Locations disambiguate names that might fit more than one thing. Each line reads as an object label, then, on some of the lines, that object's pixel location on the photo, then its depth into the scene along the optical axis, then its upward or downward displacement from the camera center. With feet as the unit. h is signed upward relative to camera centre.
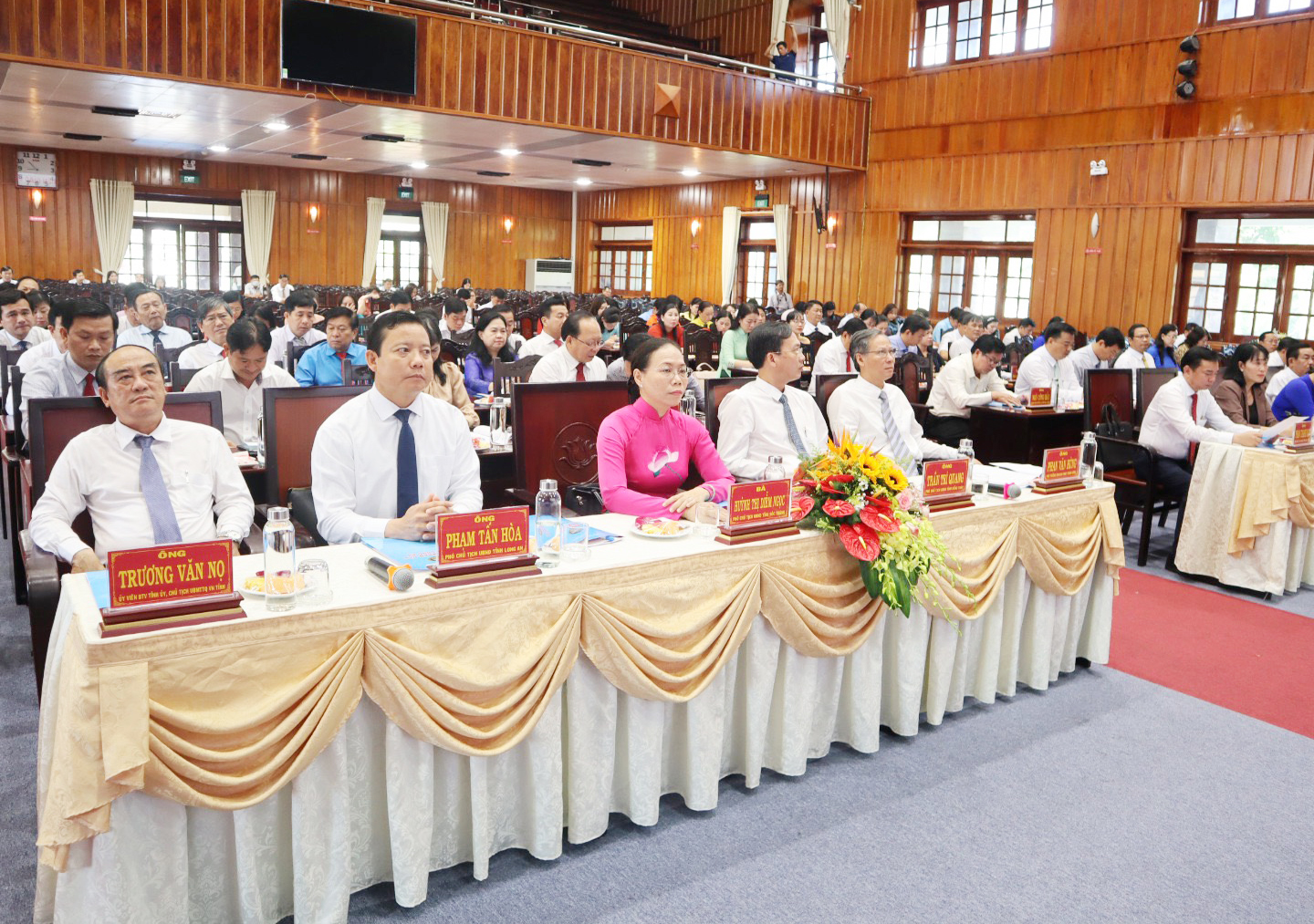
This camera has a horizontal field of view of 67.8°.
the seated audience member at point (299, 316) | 19.56 -0.37
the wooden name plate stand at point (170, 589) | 5.98 -1.85
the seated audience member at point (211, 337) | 16.58 -0.74
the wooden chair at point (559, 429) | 12.37 -1.55
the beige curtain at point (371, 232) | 59.82 +4.17
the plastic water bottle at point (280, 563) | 6.57 -1.90
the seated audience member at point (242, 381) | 13.24 -1.20
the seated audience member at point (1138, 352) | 26.02 -0.55
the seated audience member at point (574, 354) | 16.01 -0.75
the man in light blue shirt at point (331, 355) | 16.83 -0.98
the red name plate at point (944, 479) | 10.15 -1.61
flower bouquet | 8.87 -1.77
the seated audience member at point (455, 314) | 23.59 -0.24
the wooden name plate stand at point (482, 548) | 7.10 -1.80
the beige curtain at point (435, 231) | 61.62 +4.50
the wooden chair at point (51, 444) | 8.00 -1.51
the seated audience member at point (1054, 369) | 23.39 -1.00
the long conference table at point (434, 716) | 5.92 -2.97
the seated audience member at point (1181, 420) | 17.33 -1.51
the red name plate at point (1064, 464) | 11.39 -1.58
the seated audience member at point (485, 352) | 19.02 -0.93
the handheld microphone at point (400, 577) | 6.87 -1.93
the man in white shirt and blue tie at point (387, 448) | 8.71 -1.33
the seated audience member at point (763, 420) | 12.61 -1.35
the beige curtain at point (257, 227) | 55.52 +3.84
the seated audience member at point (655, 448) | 10.10 -1.47
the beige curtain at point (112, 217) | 51.85 +3.79
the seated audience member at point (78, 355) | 12.71 -0.88
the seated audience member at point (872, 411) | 13.91 -1.28
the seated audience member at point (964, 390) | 22.00 -1.49
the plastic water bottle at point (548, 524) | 7.80 -1.78
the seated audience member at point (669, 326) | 29.01 -0.39
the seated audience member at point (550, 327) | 20.29 -0.40
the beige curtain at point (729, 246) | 52.06 +3.64
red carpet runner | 12.01 -4.32
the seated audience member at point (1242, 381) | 19.67 -0.92
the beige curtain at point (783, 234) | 49.21 +4.17
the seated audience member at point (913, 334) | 25.32 -0.31
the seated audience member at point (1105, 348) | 24.34 -0.43
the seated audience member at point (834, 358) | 24.72 -0.97
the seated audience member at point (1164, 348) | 29.04 -0.46
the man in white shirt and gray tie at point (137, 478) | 8.41 -1.66
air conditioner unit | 65.67 +2.15
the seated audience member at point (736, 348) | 27.32 -0.93
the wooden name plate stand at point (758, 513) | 8.62 -1.75
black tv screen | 28.19 +7.38
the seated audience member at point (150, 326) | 19.27 -0.69
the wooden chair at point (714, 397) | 14.28 -1.20
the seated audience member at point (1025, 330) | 33.56 -0.10
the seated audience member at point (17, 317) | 18.93 -0.61
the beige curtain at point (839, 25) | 41.65 +12.46
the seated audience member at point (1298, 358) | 21.34 -0.42
